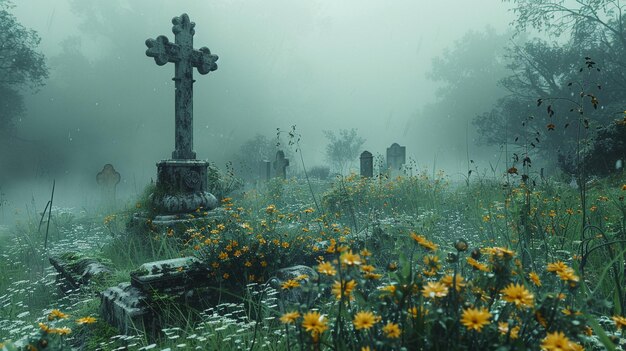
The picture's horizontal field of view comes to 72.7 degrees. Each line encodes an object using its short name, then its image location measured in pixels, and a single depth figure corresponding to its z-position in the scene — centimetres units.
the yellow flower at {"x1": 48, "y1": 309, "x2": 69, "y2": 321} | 136
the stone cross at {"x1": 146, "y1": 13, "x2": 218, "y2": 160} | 710
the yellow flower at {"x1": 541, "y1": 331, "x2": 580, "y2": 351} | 98
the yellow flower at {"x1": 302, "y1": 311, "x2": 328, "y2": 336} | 112
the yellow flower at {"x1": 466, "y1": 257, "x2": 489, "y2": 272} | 127
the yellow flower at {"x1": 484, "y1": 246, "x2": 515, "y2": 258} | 121
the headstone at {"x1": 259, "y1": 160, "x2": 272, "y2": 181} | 1886
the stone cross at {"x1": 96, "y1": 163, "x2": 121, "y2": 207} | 1281
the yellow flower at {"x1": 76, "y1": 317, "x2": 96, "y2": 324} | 157
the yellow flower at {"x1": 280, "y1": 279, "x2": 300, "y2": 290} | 146
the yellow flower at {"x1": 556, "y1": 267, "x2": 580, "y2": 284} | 121
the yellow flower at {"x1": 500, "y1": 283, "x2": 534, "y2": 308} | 110
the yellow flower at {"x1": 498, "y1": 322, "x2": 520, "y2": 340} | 119
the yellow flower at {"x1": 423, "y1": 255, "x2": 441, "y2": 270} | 127
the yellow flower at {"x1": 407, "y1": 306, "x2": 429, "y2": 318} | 126
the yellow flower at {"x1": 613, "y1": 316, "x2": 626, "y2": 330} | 116
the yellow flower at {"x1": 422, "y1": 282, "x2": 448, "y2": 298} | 118
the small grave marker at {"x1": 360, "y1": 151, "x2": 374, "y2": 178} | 1441
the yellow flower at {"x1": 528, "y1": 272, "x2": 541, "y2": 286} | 133
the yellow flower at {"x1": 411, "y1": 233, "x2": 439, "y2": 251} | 131
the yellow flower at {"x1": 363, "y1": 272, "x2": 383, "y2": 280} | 134
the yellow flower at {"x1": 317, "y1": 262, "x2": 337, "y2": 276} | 122
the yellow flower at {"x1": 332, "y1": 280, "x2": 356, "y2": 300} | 125
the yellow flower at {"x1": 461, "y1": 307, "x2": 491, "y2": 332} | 105
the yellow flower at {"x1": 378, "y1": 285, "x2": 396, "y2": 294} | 122
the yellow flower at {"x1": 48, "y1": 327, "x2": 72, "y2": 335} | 137
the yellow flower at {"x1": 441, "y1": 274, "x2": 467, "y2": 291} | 122
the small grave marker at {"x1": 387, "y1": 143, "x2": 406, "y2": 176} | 1811
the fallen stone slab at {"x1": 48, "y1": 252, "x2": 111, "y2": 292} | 454
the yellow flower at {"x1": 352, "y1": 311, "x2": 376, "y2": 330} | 112
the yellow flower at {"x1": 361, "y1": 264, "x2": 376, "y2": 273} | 132
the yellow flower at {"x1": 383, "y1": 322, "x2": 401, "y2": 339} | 111
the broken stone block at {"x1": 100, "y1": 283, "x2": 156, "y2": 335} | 302
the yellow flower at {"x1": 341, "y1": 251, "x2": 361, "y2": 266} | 118
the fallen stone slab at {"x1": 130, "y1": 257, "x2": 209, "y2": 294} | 317
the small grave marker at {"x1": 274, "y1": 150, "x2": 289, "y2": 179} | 1551
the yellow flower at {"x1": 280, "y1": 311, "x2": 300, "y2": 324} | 116
